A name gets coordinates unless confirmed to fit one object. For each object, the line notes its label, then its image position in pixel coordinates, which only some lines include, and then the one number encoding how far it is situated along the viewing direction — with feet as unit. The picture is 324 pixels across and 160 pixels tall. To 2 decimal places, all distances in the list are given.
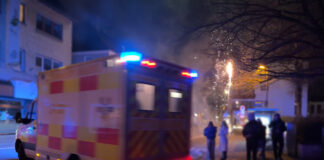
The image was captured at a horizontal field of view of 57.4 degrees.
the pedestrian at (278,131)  31.24
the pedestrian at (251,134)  27.91
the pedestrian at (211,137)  30.37
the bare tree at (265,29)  21.54
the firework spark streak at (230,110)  75.25
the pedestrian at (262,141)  30.86
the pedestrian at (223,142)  31.14
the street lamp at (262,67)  25.70
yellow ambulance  16.83
